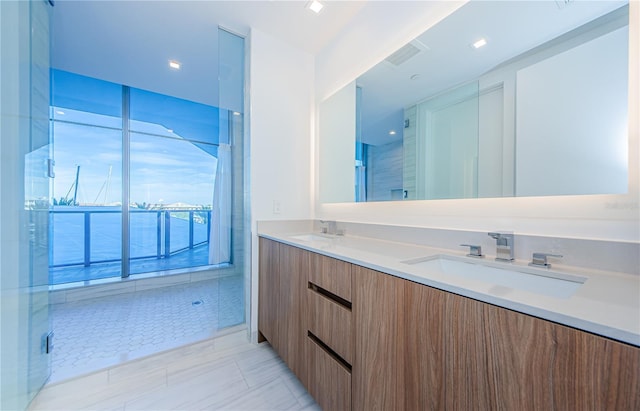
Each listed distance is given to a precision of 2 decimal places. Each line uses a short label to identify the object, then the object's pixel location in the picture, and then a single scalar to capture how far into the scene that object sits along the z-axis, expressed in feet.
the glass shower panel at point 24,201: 3.75
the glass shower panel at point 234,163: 6.46
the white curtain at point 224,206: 6.99
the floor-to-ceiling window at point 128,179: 9.75
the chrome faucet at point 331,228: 6.30
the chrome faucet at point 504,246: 3.11
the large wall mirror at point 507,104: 2.65
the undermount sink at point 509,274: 2.49
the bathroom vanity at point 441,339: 1.39
